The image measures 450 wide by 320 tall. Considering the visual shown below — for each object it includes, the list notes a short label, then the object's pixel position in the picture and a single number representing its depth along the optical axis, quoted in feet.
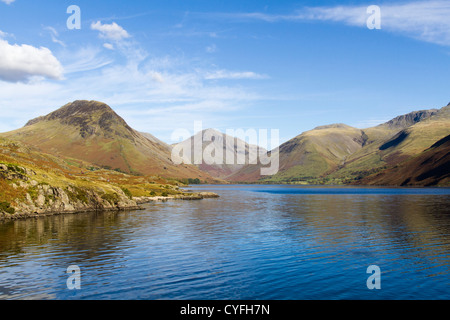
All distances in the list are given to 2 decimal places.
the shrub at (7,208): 229.33
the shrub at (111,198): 328.47
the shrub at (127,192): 375.59
